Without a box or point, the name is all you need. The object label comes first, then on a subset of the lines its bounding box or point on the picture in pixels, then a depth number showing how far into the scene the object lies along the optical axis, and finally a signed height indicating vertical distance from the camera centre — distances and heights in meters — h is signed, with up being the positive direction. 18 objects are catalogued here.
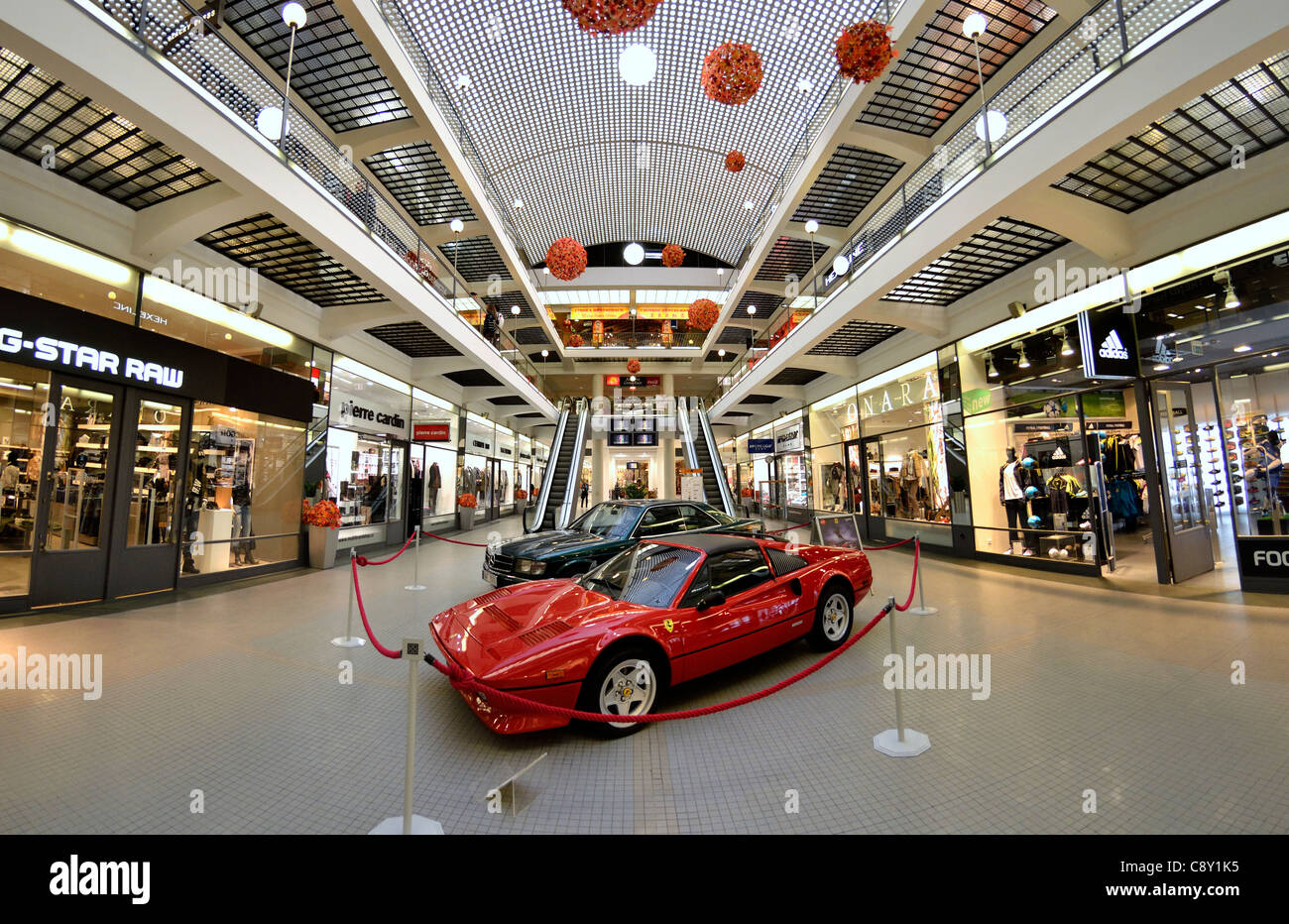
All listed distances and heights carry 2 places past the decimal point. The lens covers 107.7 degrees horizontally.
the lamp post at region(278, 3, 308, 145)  5.92 +6.26
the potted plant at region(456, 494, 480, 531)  17.19 -0.44
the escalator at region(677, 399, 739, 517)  13.59 +1.54
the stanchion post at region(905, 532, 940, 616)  5.68 -1.41
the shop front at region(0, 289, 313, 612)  5.71 +0.77
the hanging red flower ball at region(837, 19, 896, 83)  4.35 +4.15
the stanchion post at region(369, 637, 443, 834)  1.99 -1.22
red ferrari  2.79 -0.87
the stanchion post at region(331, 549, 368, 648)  4.73 -1.39
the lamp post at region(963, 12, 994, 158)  6.27 +6.57
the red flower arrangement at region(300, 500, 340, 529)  9.28 -0.20
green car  5.77 -0.51
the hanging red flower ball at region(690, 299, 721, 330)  14.26 +5.62
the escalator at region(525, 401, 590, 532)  12.66 +0.92
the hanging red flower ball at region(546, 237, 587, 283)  9.16 +4.76
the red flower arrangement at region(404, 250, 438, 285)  9.54 +5.01
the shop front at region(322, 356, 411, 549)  10.76 +1.33
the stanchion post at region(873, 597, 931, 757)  2.73 -1.48
